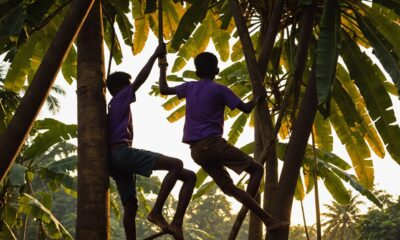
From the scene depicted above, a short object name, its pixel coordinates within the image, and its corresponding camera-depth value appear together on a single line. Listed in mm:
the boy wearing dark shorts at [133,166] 3764
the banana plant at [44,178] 8367
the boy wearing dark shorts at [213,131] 3799
